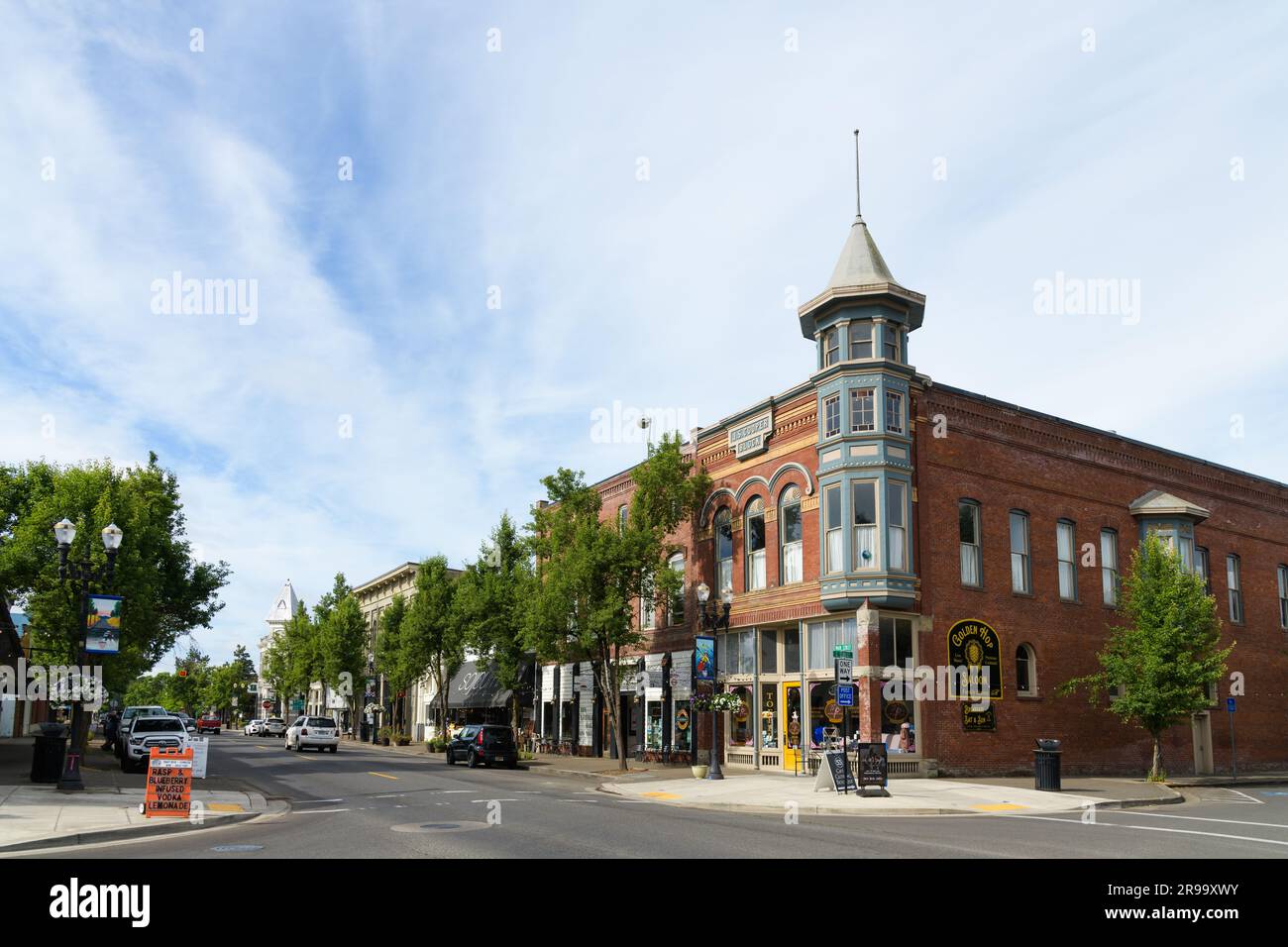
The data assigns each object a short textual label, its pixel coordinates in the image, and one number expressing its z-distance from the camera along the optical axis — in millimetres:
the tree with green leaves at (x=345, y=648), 70750
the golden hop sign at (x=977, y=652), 29266
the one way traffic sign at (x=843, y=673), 24672
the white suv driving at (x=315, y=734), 48094
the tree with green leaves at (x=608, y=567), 34281
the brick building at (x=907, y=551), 28703
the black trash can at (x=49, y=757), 23203
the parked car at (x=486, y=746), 36625
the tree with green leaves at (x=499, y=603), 45312
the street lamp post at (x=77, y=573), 21906
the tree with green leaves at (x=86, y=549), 33250
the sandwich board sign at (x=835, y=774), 22469
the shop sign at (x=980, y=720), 28875
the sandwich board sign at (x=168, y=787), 17281
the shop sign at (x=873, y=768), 21969
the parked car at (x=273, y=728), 76688
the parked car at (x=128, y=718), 36256
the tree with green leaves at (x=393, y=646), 59250
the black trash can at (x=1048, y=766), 24297
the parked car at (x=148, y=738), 29812
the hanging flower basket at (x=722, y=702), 30514
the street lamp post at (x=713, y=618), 27641
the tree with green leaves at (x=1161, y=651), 28953
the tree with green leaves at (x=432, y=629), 54062
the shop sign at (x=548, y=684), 46000
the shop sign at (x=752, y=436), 33125
